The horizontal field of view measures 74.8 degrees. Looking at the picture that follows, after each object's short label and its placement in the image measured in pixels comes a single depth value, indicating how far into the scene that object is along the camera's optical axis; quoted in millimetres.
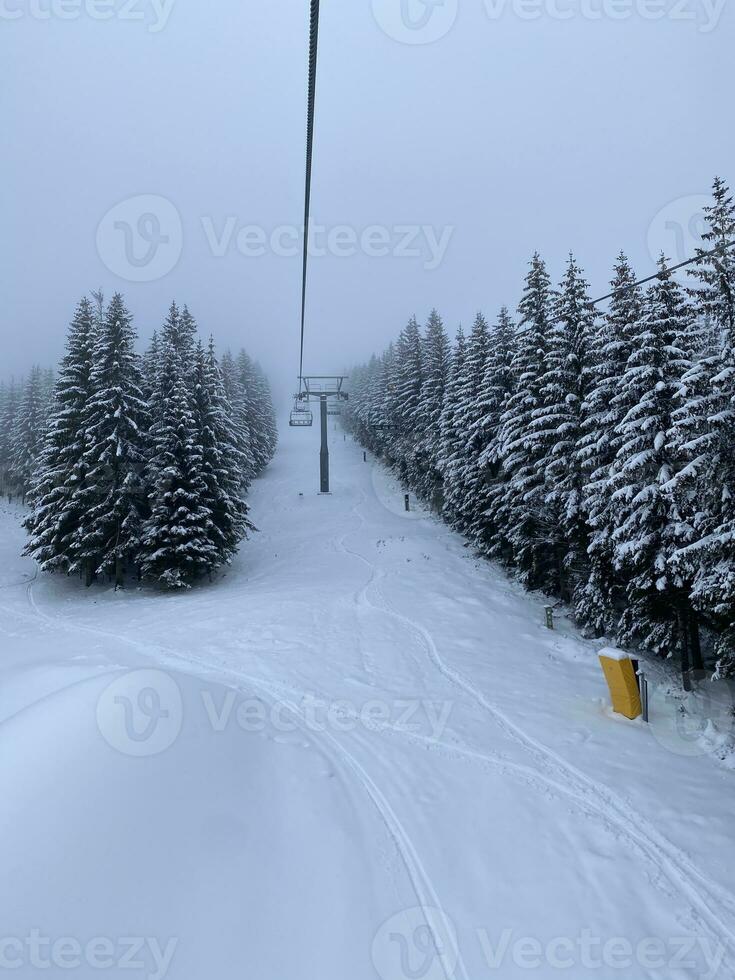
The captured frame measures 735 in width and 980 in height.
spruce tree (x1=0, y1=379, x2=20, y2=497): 50875
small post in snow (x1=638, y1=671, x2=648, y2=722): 9141
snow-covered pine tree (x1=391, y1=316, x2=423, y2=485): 40406
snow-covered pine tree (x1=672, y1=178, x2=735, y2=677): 10609
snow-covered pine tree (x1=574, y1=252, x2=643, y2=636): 14172
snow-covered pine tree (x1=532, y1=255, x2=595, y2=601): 16656
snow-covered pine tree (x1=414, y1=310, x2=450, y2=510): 34250
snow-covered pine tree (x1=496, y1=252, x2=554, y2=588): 18125
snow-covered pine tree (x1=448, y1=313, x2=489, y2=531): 24516
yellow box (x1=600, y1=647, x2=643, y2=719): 9164
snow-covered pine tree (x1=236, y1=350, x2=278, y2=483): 51969
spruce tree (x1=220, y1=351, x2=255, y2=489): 41031
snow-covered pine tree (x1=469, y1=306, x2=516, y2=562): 22781
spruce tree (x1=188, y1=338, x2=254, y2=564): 22844
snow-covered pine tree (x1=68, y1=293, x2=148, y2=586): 21625
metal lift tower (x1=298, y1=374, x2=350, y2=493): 41156
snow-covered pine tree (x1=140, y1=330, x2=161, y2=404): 25408
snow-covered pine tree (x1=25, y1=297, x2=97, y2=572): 21672
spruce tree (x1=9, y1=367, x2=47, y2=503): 46344
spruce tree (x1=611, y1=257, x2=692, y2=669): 12438
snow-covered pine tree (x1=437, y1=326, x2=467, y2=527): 27141
